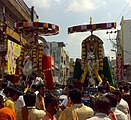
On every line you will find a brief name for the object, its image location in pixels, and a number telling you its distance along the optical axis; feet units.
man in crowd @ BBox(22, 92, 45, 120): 9.76
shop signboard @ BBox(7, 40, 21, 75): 50.95
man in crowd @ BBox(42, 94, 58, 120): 9.24
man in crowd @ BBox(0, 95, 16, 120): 9.10
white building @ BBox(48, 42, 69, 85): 137.03
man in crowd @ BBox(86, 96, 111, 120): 8.40
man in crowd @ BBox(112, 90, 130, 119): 12.60
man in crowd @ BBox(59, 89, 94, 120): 9.95
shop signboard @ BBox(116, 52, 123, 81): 80.20
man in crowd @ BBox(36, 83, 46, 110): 13.11
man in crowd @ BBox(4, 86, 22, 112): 11.60
